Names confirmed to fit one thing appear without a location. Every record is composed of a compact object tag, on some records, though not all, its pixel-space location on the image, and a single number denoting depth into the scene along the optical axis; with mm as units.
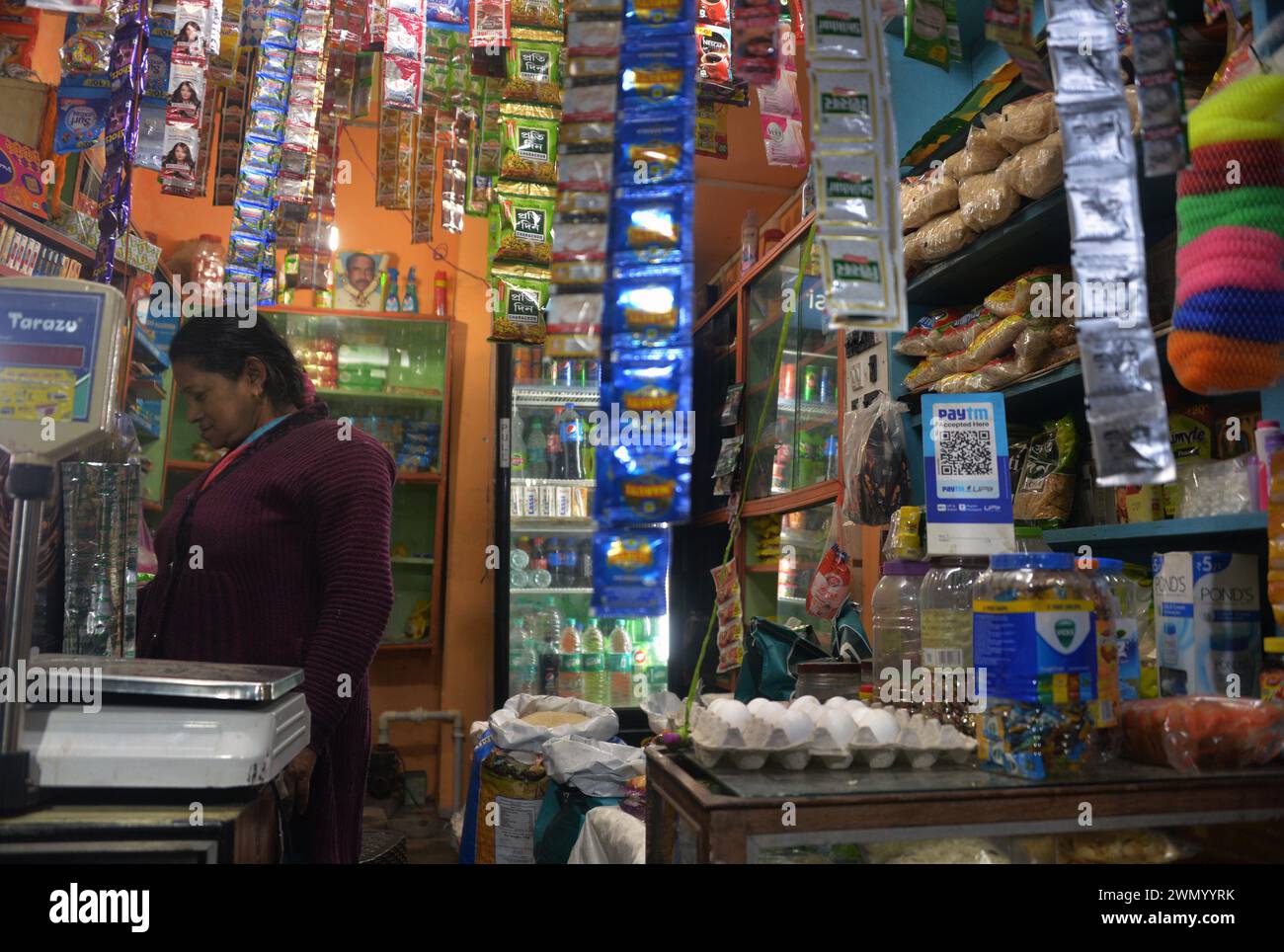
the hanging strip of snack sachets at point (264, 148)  2865
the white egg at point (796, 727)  1254
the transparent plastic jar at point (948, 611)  1538
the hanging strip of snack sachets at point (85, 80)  2645
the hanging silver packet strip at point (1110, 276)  981
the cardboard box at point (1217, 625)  1843
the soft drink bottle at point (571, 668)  5320
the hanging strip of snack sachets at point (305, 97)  2913
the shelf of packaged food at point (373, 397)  5543
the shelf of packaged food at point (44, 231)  2957
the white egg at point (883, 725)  1290
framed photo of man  5770
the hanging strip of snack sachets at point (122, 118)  2205
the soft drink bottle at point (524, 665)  5375
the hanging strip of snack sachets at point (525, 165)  2707
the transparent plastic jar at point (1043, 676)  1231
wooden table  1067
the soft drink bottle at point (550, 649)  5273
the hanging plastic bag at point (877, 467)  2910
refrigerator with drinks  5340
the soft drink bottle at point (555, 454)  5543
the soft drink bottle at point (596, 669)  5324
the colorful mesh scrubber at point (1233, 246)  1207
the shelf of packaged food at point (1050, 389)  2287
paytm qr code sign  1640
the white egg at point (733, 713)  1268
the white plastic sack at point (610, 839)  2261
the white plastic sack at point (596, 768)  2885
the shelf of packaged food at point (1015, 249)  2242
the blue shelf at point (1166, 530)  1818
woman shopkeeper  1993
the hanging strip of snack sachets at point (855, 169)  1094
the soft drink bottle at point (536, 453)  5512
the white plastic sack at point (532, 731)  3260
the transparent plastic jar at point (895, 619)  1988
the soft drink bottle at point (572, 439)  5555
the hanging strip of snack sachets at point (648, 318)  1026
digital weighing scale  1000
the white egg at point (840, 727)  1287
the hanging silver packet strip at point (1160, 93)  1051
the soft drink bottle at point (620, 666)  5375
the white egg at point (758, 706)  1319
